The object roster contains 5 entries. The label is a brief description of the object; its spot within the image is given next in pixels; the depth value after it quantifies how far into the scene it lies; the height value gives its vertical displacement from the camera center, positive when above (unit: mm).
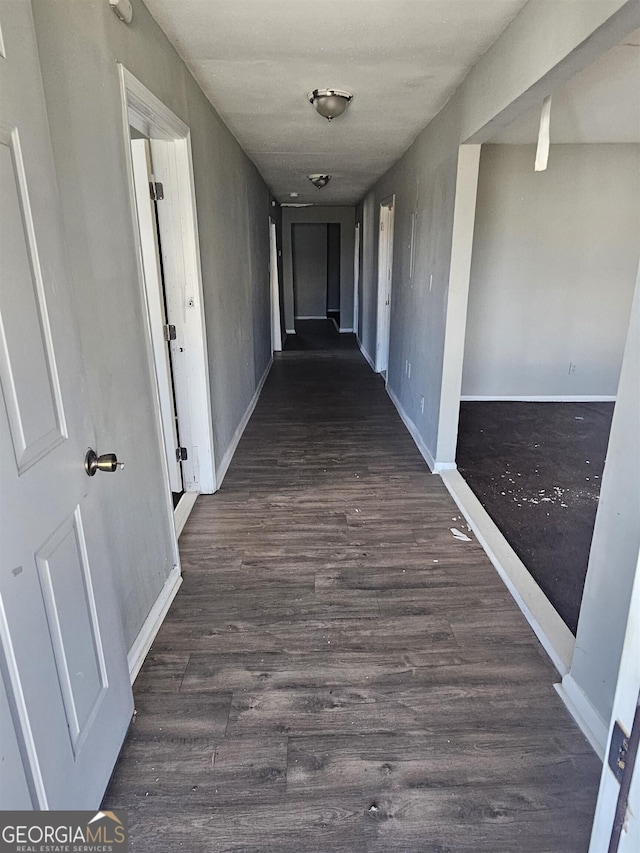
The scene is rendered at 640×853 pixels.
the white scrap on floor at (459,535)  2674 -1382
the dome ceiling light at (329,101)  2732 +864
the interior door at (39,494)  944 -455
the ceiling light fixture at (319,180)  5527 +914
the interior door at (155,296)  2539 -154
